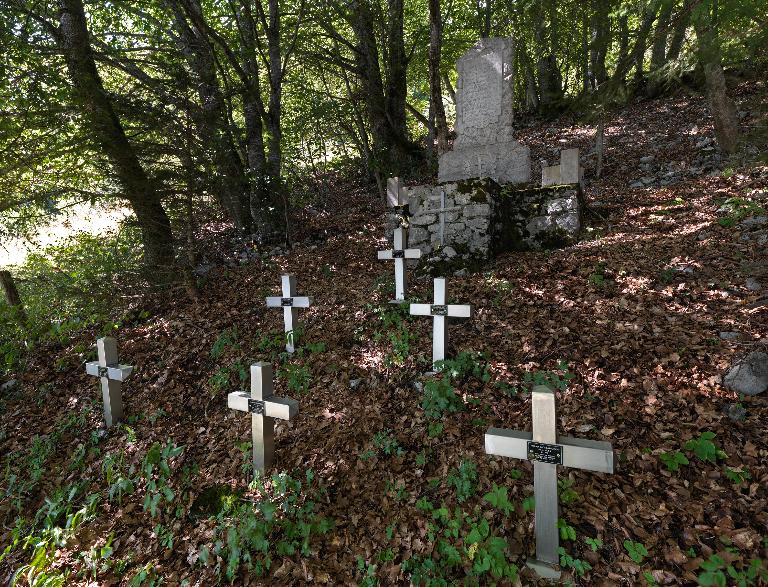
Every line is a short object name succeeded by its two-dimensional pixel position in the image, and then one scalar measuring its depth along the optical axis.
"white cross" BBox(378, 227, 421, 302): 5.33
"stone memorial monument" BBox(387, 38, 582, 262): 6.39
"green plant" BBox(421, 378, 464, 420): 3.45
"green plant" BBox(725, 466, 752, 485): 2.39
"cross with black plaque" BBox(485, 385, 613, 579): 2.18
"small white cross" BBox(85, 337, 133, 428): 4.41
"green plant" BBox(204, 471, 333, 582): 2.60
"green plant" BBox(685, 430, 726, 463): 2.55
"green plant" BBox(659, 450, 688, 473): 2.55
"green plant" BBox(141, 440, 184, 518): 3.16
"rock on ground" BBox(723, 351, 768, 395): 2.94
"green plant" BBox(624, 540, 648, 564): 2.14
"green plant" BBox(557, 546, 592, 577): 2.14
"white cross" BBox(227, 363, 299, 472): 3.19
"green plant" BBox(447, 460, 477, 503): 2.71
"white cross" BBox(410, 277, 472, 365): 4.04
